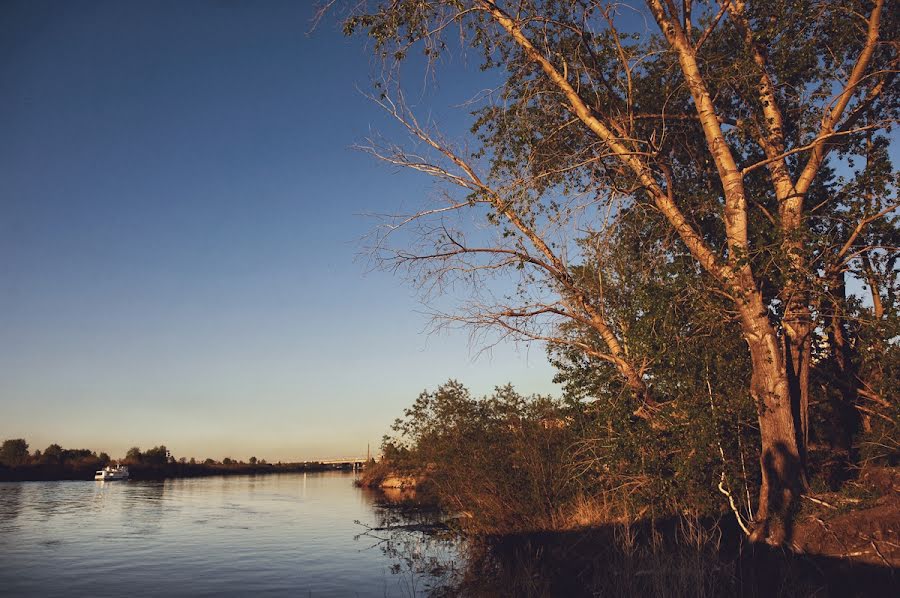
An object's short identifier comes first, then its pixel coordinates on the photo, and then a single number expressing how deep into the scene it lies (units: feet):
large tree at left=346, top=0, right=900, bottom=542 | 32.86
